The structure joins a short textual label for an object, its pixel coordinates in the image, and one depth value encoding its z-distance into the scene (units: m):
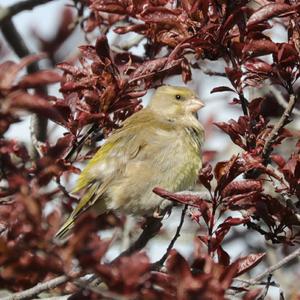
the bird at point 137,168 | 11.65
